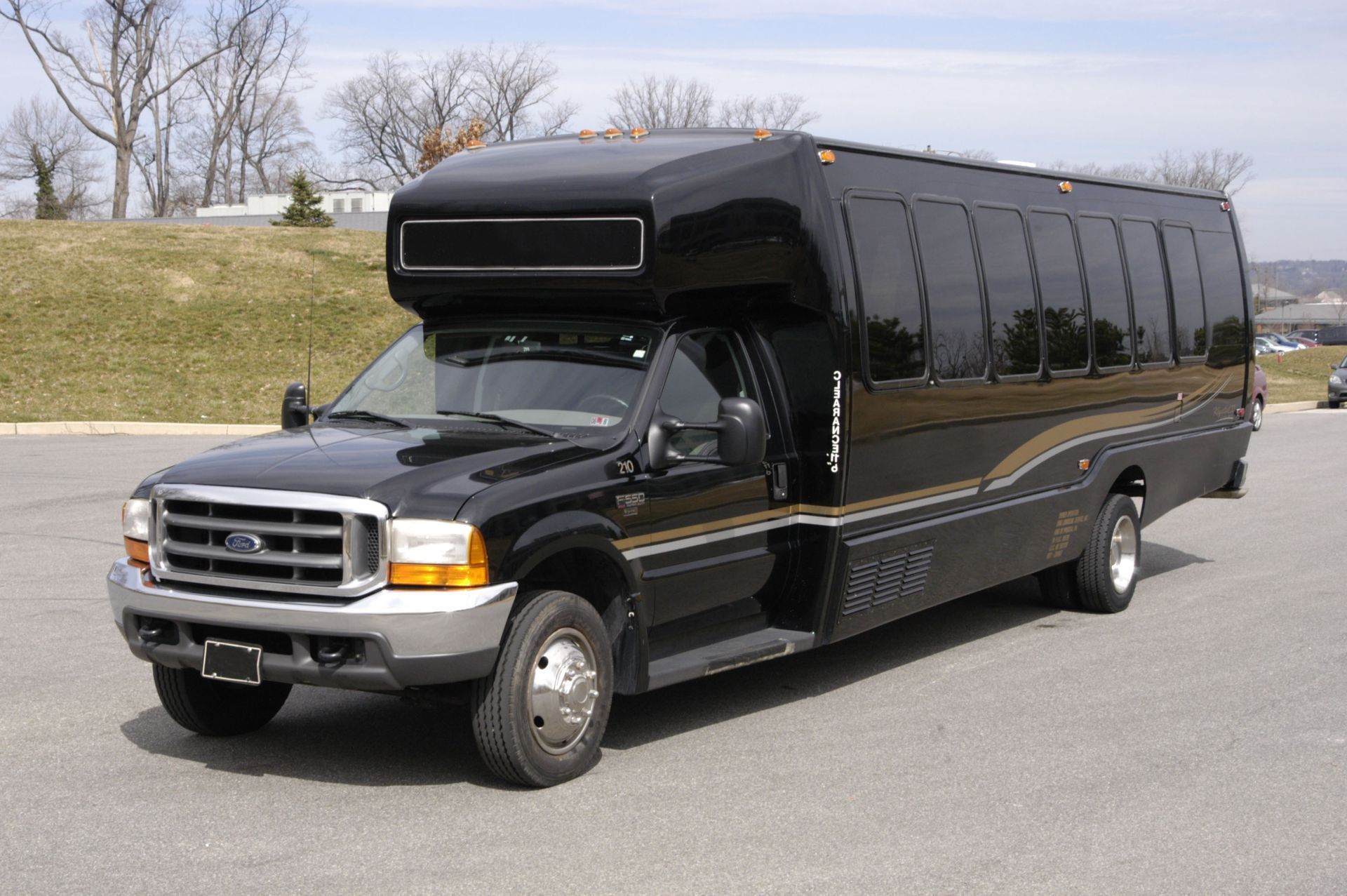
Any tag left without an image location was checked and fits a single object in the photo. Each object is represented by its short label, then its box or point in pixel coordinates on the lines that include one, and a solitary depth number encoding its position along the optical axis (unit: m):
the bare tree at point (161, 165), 80.94
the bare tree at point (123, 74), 63.56
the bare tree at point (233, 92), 71.81
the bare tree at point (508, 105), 82.50
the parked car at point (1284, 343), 77.50
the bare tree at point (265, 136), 86.38
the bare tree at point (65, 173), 81.25
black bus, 5.75
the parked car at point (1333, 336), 74.56
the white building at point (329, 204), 72.62
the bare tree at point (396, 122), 85.38
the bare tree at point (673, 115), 77.00
